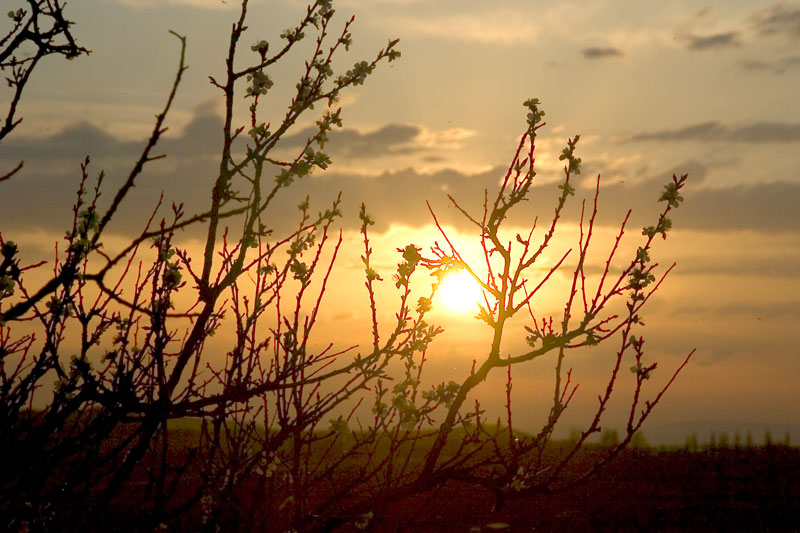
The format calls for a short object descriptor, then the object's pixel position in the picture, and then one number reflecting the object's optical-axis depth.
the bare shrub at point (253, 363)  3.20
